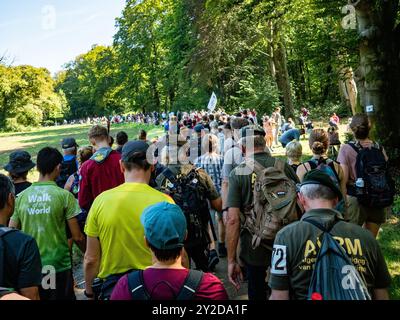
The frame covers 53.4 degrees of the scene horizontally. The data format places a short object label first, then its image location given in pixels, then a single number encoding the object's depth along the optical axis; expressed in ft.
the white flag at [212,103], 50.19
